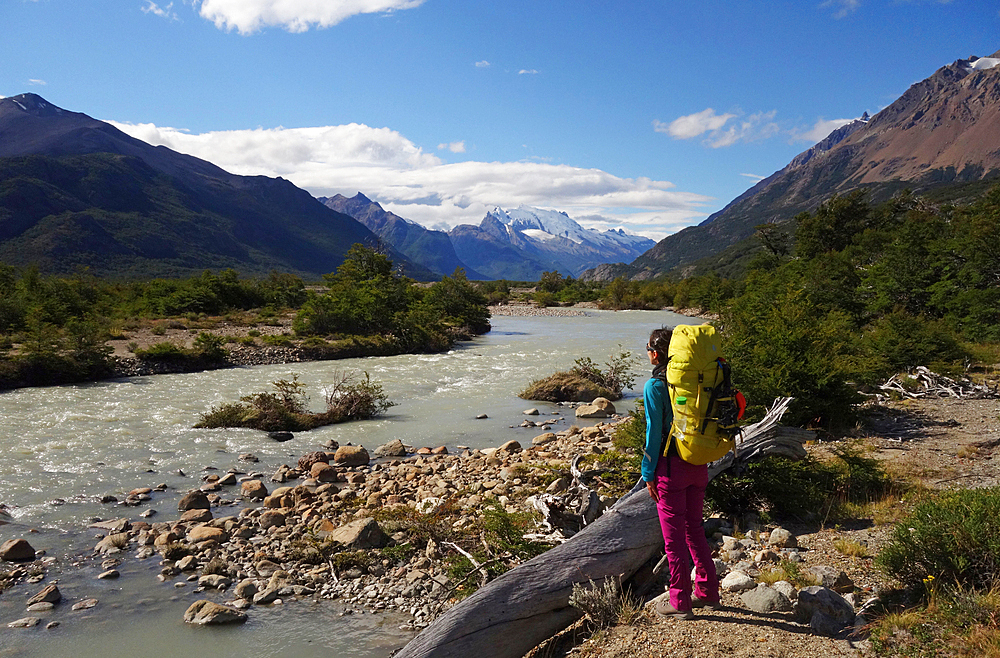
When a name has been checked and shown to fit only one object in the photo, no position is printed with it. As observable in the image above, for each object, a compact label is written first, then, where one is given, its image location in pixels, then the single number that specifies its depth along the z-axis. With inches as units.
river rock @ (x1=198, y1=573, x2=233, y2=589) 263.1
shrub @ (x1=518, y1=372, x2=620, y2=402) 741.3
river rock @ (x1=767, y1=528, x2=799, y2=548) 225.1
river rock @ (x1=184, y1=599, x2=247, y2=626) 233.3
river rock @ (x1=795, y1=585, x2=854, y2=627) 163.9
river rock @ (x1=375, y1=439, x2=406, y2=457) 490.6
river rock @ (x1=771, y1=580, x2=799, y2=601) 176.6
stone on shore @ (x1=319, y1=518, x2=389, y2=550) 285.0
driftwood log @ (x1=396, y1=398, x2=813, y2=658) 166.4
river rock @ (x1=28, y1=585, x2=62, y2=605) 248.5
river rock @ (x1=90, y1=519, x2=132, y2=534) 326.3
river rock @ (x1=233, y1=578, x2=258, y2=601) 252.8
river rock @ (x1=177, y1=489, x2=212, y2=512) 360.2
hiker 175.0
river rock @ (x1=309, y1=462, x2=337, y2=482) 417.7
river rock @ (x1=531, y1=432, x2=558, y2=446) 507.0
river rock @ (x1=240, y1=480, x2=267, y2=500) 385.4
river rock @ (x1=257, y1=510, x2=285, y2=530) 329.1
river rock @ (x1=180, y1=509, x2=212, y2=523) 335.6
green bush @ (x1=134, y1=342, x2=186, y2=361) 866.1
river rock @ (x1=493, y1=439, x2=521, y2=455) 466.8
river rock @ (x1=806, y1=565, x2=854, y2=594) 180.2
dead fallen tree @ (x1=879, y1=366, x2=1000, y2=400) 512.9
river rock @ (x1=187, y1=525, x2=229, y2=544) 308.0
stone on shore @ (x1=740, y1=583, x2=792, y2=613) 172.6
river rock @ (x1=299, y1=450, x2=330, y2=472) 449.4
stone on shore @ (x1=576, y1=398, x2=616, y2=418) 650.2
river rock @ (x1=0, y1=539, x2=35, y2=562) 285.9
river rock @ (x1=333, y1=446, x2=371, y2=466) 461.4
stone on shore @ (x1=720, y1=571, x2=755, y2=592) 190.4
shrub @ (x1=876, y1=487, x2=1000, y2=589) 158.2
